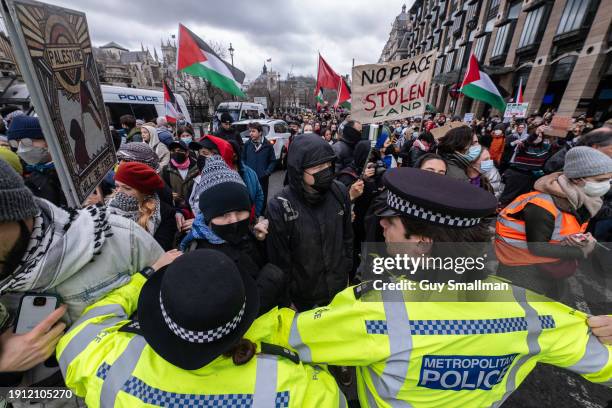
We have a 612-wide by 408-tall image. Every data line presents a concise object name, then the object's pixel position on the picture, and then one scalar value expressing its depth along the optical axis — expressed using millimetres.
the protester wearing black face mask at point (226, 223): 1838
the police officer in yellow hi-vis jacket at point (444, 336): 993
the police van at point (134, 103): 10352
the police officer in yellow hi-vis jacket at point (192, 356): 870
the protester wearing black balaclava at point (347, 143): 4145
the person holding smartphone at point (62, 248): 890
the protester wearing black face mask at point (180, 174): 3621
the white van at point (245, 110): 16781
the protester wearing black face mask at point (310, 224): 2176
